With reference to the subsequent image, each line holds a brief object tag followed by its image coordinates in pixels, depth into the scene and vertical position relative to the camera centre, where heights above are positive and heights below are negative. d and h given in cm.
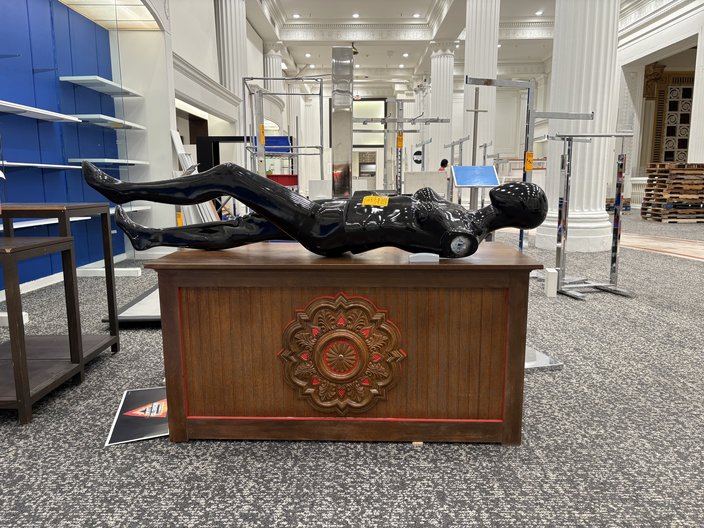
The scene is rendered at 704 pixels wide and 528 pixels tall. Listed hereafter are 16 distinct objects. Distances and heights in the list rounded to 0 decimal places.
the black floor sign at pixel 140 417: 190 -96
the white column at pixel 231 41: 1179 +343
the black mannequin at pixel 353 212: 175 -10
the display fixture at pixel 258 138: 581 +56
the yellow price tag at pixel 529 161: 392 +18
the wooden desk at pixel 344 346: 172 -58
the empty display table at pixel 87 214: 242 -23
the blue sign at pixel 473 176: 391 +6
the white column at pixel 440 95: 1666 +306
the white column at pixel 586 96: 661 +119
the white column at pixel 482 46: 1073 +302
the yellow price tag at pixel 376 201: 180 -6
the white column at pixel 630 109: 1569 +240
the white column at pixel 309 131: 2667 +291
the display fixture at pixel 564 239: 407 -48
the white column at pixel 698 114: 1162 +163
